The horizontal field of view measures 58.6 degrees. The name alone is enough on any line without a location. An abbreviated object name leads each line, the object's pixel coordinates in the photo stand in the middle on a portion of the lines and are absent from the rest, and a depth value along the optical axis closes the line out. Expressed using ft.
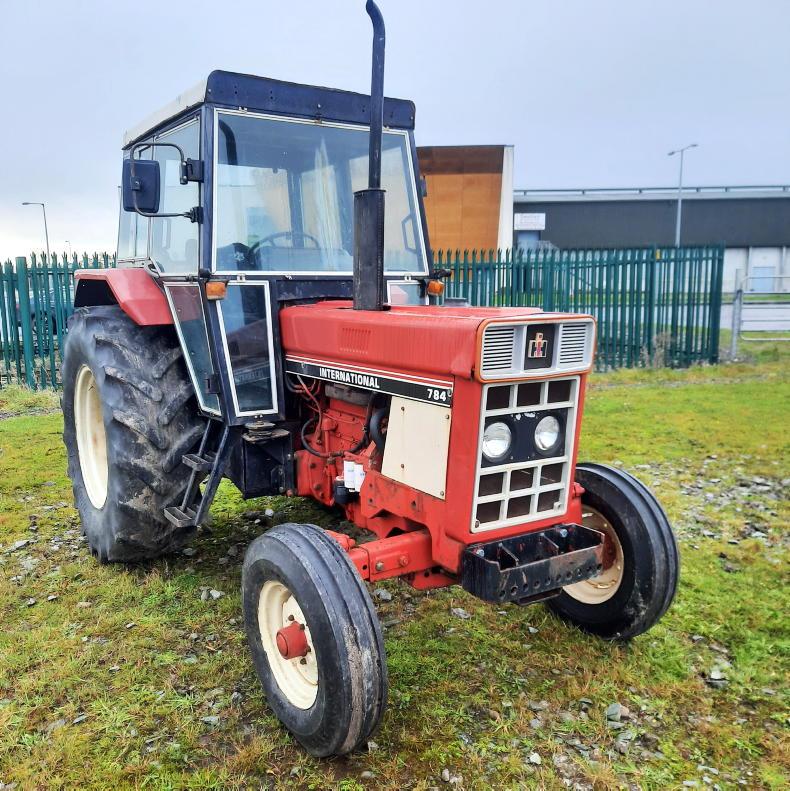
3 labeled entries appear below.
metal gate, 39.65
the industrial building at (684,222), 109.70
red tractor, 8.48
